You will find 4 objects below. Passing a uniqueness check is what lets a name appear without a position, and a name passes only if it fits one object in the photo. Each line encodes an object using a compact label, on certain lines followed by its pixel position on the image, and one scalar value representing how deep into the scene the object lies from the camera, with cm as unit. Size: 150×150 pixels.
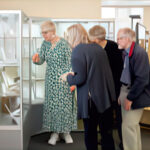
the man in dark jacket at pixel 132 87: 223
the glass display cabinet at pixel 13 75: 274
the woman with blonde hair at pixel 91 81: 209
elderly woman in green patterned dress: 302
